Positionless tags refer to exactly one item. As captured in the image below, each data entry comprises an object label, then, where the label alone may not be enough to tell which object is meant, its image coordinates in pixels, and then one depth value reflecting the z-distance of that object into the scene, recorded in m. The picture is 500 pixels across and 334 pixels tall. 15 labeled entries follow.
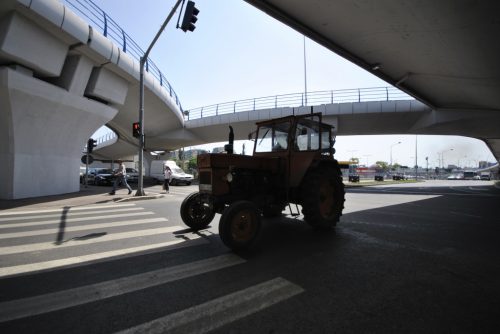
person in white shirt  17.19
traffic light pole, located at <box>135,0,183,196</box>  13.49
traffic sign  16.48
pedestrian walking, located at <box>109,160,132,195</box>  14.36
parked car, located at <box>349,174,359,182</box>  37.38
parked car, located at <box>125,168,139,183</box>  28.69
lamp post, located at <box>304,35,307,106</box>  34.86
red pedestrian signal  13.59
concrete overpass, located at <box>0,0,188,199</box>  10.02
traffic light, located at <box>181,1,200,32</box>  8.80
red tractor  4.75
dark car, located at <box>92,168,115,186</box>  24.14
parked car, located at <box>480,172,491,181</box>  70.62
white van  25.62
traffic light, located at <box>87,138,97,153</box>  17.04
